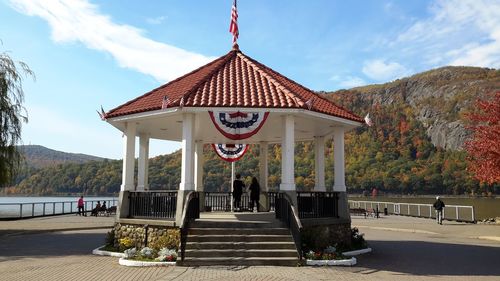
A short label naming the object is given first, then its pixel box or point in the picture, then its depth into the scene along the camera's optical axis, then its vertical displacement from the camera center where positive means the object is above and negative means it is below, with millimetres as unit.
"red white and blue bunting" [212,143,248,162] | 19188 +1610
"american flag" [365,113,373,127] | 14574 +2234
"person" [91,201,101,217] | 30670 -1658
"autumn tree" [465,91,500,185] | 20719 +2145
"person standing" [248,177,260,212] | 15891 -121
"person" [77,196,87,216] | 31647 -1618
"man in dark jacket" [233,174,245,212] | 16406 -89
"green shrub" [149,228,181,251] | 11573 -1466
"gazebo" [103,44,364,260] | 12242 +2133
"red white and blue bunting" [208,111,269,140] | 12297 +1855
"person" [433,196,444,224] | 24250 -1155
